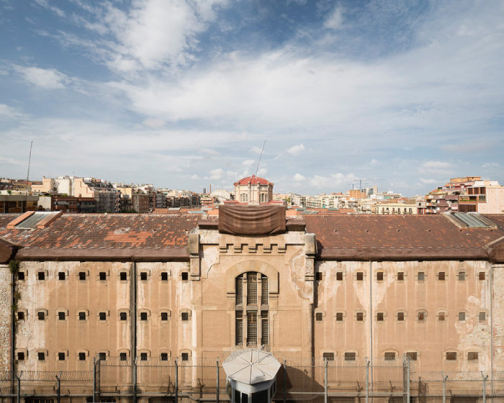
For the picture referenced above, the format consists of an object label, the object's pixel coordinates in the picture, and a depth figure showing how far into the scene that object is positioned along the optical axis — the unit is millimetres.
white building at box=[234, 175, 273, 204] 118188
